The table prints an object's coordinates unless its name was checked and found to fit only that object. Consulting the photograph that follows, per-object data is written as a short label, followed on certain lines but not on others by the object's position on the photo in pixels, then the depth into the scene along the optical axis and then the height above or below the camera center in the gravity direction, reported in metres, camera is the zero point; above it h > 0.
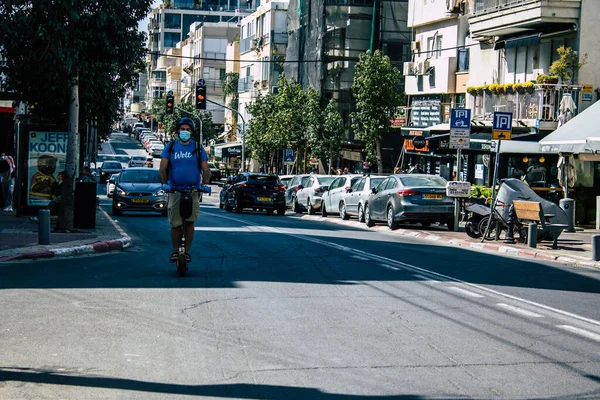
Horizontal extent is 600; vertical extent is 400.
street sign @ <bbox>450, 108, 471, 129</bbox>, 26.00 +1.05
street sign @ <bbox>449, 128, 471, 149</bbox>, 25.91 +0.52
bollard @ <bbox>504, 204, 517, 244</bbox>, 23.33 -1.62
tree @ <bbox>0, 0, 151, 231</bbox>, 20.39 +2.06
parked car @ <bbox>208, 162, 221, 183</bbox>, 83.14 -2.08
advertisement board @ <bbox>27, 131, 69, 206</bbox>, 25.94 -0.55
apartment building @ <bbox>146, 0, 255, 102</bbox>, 159.38 +21.33
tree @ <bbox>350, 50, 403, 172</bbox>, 49.47 +3.04
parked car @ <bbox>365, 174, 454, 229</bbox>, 27.89 -1.25
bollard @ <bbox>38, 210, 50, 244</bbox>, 18.31 -1.51
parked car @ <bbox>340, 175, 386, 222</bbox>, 32.90 -1.42
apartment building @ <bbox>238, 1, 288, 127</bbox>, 84.00 +8.99
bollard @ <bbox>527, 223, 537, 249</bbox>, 22.19 -1.66
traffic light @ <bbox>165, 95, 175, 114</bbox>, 53.84 +2.39
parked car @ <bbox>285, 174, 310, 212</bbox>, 42.84 -1.68
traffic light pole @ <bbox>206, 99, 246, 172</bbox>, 75.88 +0.32
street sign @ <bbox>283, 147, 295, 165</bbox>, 58.25 -0.25
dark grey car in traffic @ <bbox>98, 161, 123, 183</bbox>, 65.88 -1.54
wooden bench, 22.28 -1.25
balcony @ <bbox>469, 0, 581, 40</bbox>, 33.03 +5.09
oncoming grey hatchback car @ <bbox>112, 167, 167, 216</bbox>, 32.53 -1.68
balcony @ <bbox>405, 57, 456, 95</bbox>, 46.12 +3.93
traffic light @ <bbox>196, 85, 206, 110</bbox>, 45.72 +2.42
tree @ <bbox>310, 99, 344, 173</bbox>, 58.69 +1.10
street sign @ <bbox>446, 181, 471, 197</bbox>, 25.52 -0.79
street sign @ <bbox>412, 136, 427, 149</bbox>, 39.41 +0.55
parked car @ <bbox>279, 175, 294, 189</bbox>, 46.19 -1.29
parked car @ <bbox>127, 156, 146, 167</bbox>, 86.26 -1.19
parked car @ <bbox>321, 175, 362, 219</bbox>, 35.78 -1.56
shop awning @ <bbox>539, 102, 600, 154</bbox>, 26.41 +0.75
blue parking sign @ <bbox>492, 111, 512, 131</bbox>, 23.94 +0.93
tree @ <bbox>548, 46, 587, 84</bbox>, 32.97 +3.23
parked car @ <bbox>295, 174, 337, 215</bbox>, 40.25 -1.60
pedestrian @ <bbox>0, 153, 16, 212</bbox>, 30.42 -1.13
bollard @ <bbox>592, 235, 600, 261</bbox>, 19.78 -1.71
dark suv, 38.97 -1.64
